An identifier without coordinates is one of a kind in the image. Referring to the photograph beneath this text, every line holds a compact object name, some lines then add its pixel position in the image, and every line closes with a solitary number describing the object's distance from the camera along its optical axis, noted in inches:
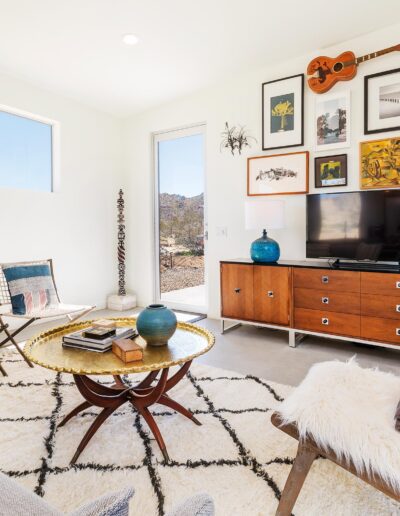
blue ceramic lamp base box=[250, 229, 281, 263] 132.1
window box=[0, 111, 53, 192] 148.7
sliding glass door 175.3
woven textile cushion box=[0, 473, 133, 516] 21.9
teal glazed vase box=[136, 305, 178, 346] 69.1
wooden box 62.7
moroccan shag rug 52.9
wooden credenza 108.0
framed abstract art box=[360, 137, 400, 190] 119.9
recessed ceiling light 121.2
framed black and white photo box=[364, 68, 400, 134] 119.8
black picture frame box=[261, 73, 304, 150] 138.1
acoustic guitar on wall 124.6
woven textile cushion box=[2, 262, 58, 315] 115.9
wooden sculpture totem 191.5
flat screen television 113.7
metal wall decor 154.3
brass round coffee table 61.4
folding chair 111.4
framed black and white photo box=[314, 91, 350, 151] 129.3
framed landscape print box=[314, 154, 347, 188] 130.2
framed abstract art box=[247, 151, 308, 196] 138.8
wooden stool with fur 40.8
